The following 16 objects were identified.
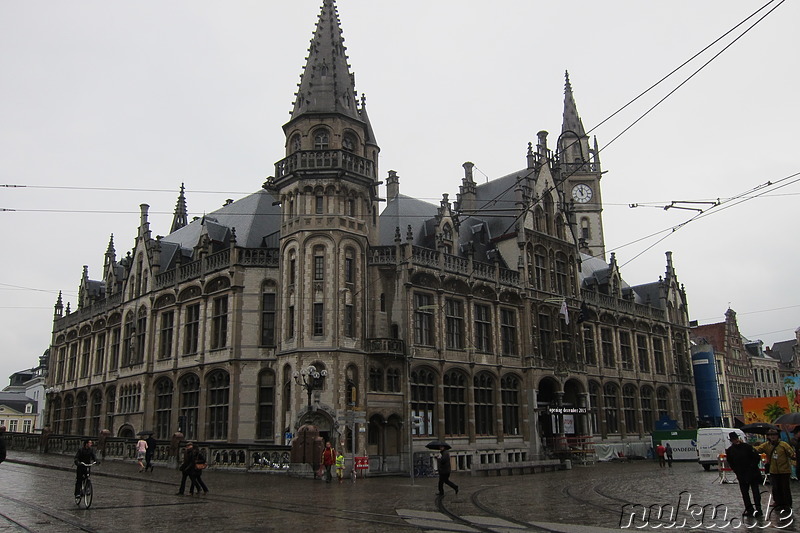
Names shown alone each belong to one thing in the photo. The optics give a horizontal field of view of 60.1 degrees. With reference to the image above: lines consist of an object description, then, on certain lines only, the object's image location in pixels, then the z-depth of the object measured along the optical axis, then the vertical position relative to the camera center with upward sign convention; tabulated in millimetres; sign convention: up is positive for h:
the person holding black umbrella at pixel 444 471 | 20453 -1350
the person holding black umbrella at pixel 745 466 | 14422 -990
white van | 34531 -1289
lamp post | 31938 +2245
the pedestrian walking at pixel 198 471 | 20062 -1181
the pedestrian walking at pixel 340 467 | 27906 -1603
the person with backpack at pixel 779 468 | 13703 -996
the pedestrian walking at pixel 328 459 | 27016 -1230
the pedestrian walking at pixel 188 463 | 20047 -942
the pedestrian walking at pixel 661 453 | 39312 -1841
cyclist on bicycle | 16625 -621
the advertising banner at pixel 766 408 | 42031 +582
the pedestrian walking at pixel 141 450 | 28586 -797
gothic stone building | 35500 +6300
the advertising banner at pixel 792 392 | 42581 +1564
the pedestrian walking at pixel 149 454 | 29109 -965
